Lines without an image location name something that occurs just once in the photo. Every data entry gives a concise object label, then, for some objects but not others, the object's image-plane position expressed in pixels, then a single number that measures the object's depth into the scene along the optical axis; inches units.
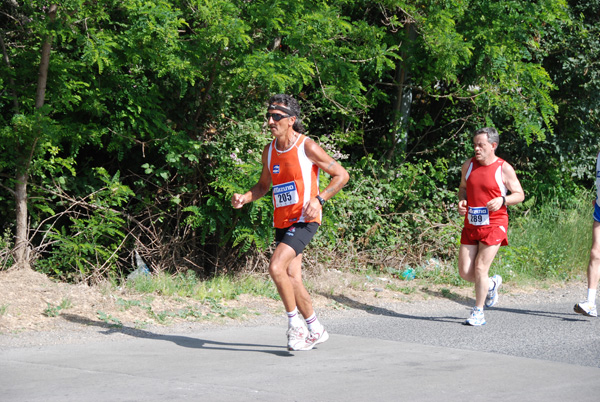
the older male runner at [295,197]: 482.0
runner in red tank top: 612.7
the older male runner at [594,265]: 642.3
